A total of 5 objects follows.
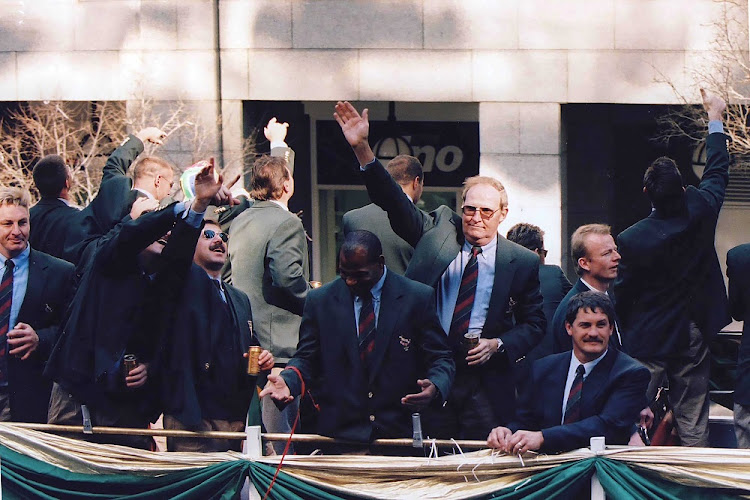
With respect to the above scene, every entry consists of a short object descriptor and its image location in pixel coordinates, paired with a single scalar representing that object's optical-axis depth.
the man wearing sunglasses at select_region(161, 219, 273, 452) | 16.17
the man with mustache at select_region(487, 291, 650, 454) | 14.05
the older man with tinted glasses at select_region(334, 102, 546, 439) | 16.17
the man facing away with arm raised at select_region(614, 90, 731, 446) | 18.09
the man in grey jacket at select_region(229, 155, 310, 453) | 19.86
